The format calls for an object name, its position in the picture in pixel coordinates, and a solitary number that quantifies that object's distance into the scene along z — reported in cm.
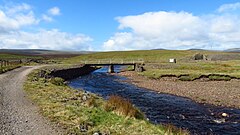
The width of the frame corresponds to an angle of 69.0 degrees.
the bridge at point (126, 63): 4663
